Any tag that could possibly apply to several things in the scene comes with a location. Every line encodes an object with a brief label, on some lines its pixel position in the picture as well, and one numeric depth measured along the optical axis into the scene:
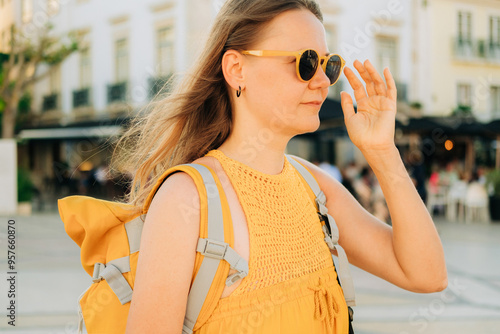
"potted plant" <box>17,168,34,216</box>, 11.61
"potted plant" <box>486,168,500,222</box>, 10.82
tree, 13.41
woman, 1.11
